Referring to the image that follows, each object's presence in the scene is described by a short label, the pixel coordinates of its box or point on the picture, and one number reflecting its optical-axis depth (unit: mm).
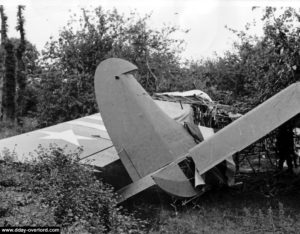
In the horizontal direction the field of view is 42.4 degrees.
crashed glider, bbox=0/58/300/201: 5980
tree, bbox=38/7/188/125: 18828
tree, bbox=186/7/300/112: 8859
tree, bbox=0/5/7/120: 24509
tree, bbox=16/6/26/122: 26188
